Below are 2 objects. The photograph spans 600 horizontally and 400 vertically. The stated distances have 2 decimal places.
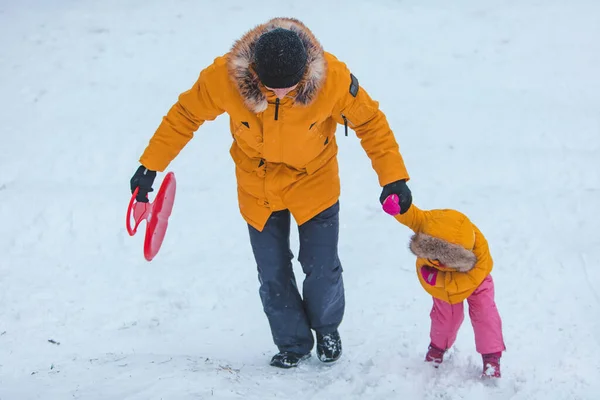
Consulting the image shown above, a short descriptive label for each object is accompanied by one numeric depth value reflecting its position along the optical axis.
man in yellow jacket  7.00
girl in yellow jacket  7.58
